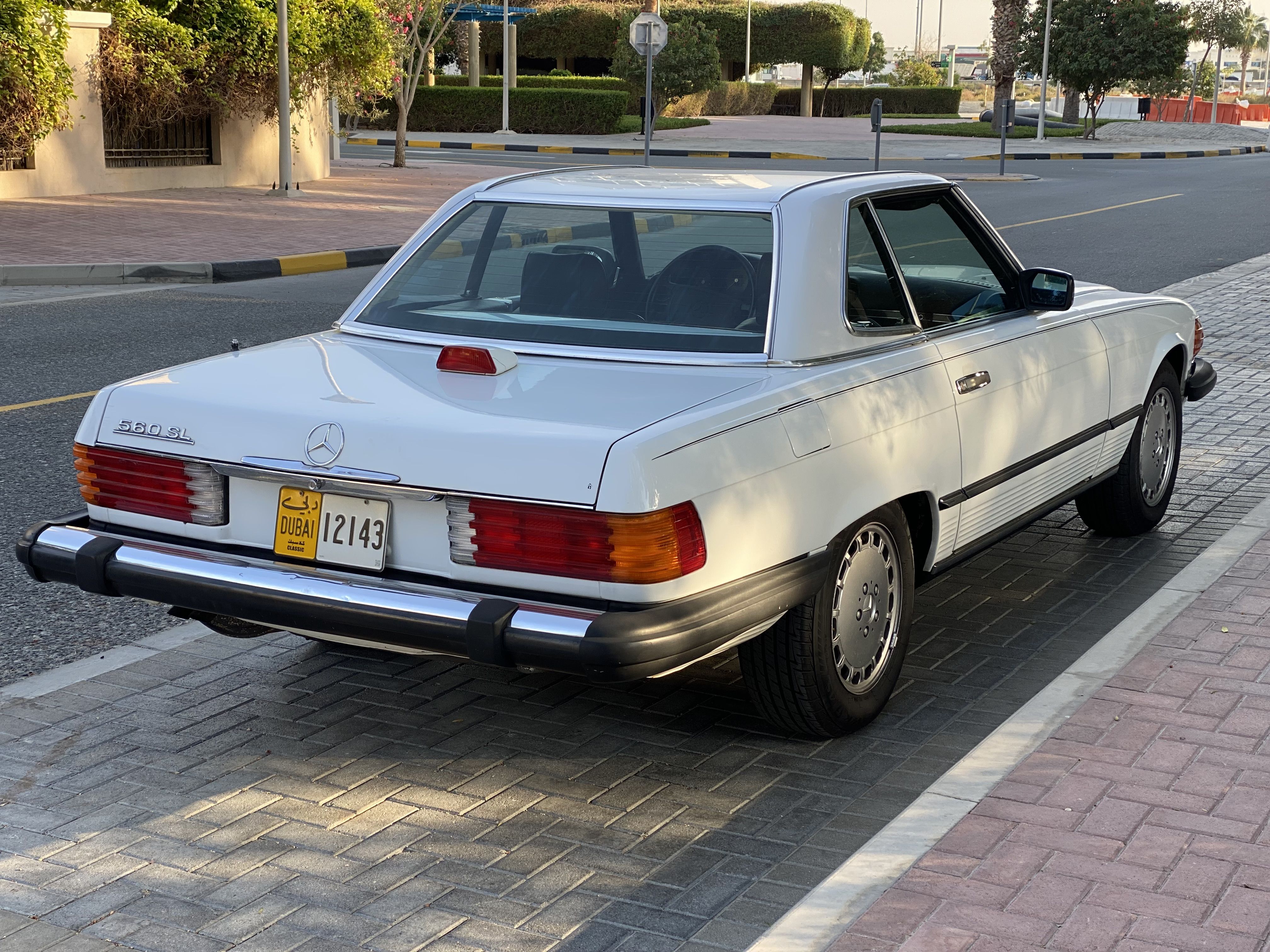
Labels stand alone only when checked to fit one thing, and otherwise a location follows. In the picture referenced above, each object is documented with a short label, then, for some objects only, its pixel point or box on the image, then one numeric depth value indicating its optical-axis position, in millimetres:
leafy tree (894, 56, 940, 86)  87750
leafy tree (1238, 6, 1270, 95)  93375
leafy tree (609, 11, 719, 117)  47625
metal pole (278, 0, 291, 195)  21000
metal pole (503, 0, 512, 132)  44281
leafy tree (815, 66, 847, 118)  63844
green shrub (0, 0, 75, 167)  18922
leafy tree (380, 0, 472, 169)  29375
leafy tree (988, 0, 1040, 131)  49000
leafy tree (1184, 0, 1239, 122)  78562
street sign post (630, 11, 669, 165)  24328
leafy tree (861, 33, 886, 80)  87150
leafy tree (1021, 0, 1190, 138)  48938
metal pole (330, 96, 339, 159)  29062
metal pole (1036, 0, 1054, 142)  46206
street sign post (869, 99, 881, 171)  27703
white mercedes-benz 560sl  3439
